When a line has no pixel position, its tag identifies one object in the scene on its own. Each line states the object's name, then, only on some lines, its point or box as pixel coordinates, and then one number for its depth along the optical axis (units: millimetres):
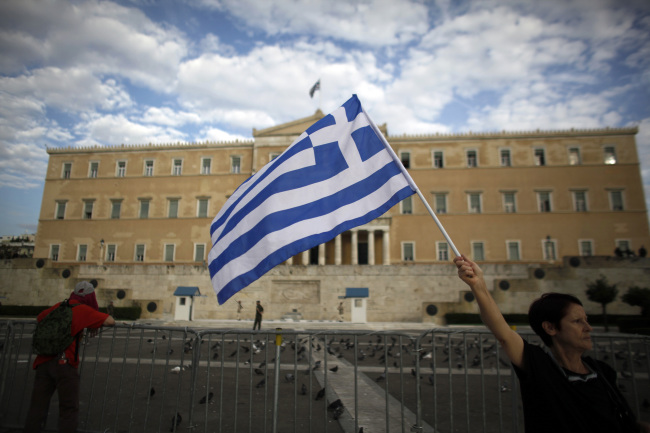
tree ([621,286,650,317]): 16109
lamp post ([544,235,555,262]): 31656
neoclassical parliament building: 32406
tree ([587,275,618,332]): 17328
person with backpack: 3527
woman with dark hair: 1796
